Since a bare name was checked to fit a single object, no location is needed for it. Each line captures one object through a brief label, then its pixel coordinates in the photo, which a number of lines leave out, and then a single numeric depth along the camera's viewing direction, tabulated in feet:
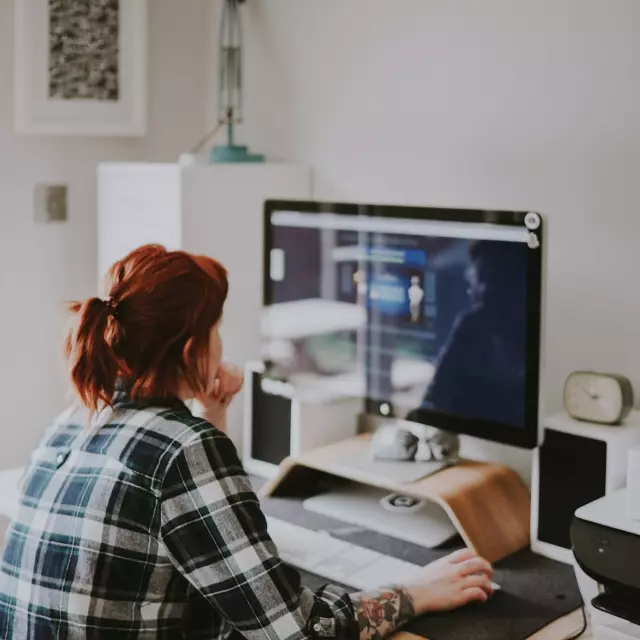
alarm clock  6.14
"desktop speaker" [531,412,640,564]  5.97
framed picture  8.21
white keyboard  5.83
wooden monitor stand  6.28
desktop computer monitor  6.10
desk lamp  8.66
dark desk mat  5.33
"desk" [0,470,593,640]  5.26
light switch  8.55
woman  4.56
